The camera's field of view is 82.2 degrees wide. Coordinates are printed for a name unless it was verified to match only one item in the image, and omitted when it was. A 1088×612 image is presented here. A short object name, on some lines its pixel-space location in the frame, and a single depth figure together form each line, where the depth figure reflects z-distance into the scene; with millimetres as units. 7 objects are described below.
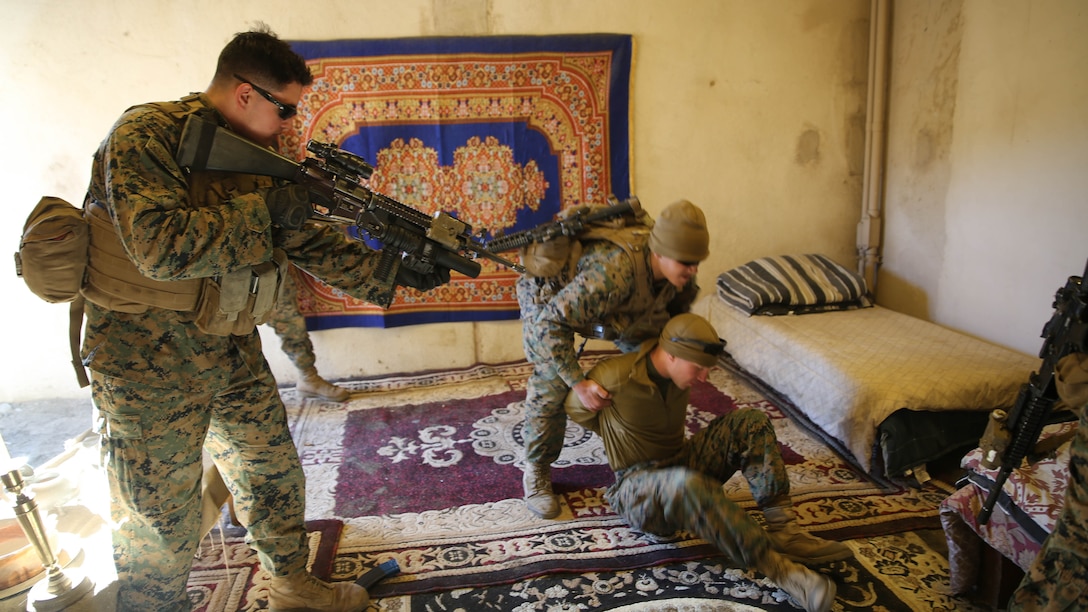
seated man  1775
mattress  2568
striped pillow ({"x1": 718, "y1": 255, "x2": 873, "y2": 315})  3586
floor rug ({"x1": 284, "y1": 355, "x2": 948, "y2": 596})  2113
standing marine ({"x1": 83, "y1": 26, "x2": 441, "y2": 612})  1385
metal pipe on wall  3771
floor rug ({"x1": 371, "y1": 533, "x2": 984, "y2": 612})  1870
